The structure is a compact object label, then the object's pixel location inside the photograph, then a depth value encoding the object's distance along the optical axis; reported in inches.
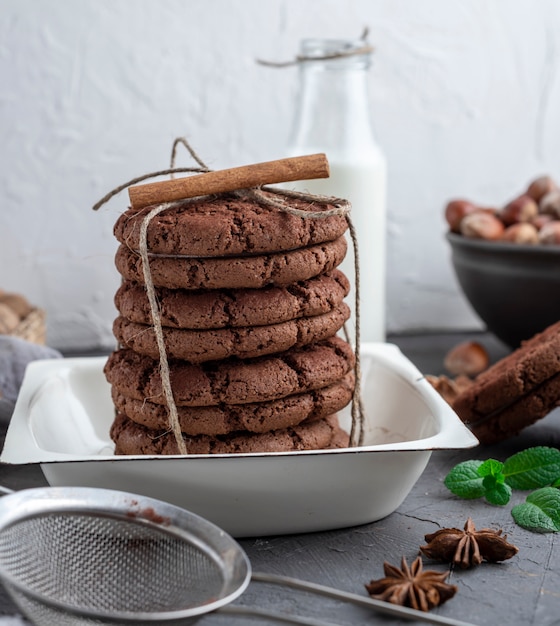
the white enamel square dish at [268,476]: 18.7
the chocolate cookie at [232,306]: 19.3
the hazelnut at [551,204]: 29.1
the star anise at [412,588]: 17.7
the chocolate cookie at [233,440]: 19.8
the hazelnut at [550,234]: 27.8
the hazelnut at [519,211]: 29.0
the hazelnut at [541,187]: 29.7
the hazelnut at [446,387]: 25.5
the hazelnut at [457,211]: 29.5
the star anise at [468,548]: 18.8
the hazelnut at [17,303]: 28.9
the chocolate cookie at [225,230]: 19.0
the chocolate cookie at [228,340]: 19.4
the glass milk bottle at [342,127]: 26.7
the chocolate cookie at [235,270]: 19.1
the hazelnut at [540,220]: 28.7
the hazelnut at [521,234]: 28.1
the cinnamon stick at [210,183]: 19.7
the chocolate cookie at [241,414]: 19.6
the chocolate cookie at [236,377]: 19.5
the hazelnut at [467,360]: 28.7
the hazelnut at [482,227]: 28.6
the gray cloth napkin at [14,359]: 25.1
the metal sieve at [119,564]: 16.5
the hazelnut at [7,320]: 27.6
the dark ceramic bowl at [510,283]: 27.4
